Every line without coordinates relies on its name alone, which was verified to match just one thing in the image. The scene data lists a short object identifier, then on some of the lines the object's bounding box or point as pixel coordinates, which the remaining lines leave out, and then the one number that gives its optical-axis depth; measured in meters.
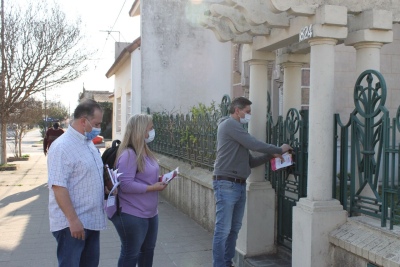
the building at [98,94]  51.54
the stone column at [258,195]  5.36
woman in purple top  3.94
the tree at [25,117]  19.03
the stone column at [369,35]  4.11
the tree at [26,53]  16.89
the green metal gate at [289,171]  4.73
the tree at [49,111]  31.28
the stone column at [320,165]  4.04
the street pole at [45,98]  18.14
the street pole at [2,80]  16.77
